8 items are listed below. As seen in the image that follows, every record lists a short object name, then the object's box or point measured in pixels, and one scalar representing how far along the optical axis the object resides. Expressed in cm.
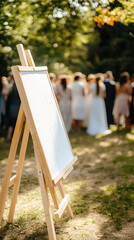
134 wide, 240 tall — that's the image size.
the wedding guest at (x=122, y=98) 1107
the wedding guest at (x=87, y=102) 1232
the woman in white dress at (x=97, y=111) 1145
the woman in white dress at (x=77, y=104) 1161
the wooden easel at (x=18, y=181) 319
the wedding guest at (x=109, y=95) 1216
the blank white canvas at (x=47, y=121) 323
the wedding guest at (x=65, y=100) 1086
